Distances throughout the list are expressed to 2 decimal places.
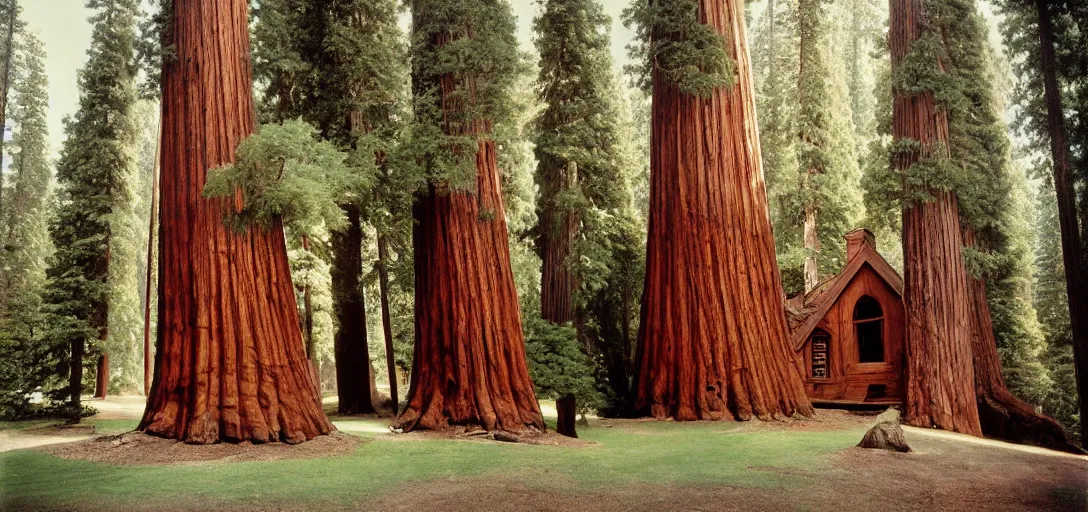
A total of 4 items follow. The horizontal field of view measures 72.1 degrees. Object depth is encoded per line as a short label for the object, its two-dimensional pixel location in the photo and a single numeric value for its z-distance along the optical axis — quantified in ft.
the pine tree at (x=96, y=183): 42.29
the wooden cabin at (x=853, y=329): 46.55
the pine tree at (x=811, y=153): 67.72
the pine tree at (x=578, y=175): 49.21
